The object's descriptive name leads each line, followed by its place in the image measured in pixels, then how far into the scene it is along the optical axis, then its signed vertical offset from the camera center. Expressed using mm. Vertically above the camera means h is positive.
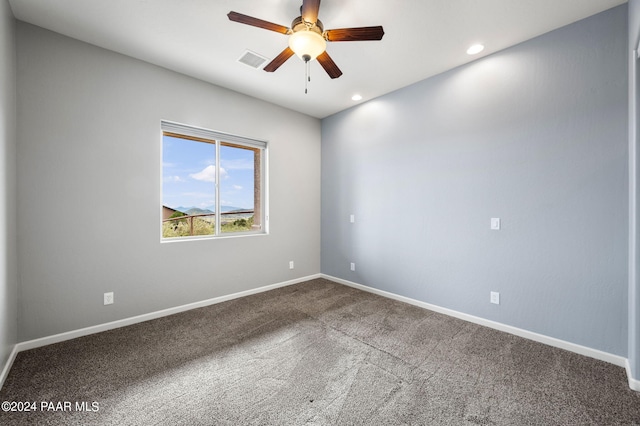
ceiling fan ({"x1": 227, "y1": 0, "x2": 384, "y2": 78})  1814 +1270
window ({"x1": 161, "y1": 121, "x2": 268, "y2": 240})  3227 +391
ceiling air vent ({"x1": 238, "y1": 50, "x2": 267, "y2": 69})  2713 +1607
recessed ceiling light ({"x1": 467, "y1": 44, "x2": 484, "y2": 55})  2582 +1580
